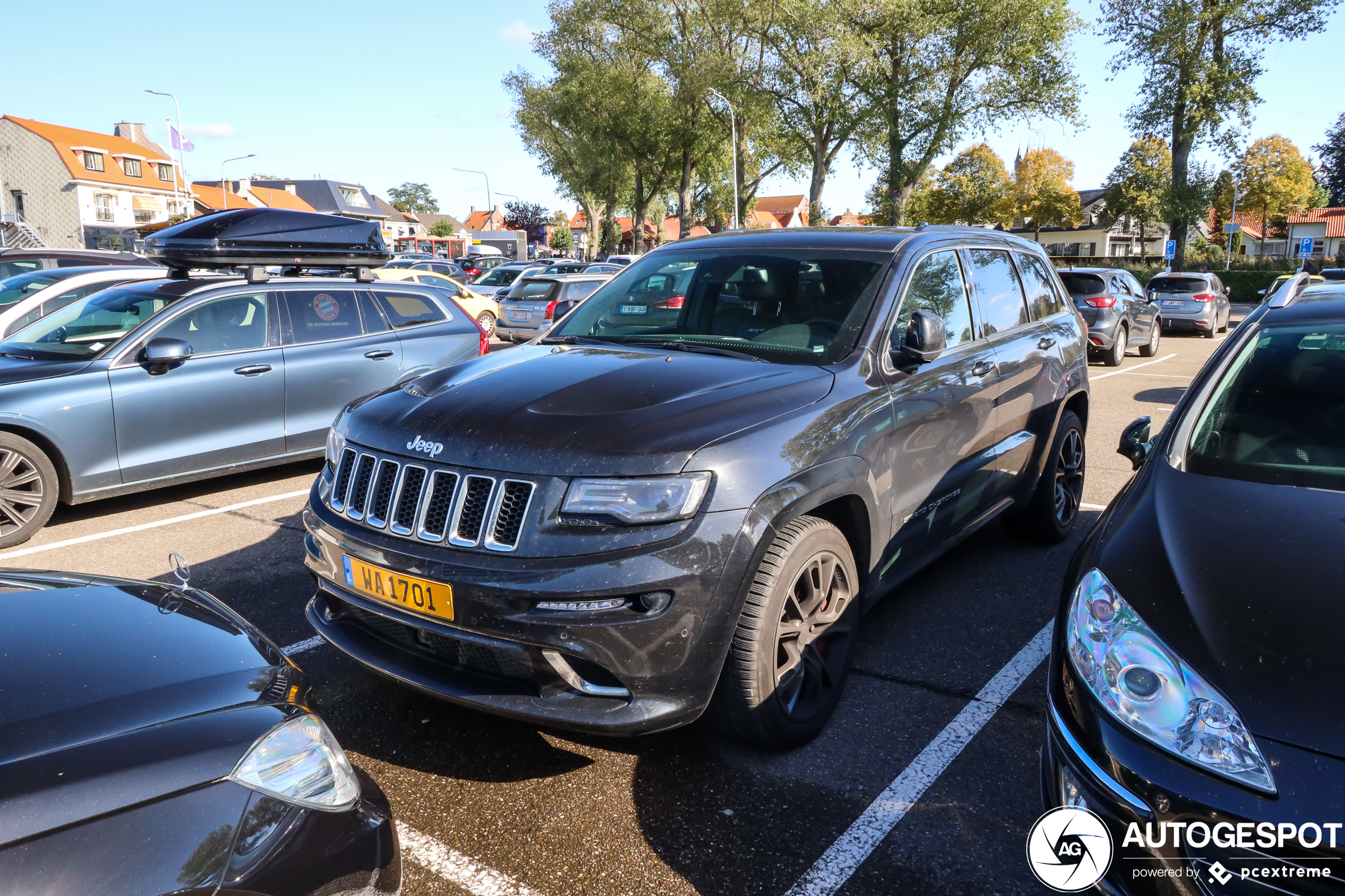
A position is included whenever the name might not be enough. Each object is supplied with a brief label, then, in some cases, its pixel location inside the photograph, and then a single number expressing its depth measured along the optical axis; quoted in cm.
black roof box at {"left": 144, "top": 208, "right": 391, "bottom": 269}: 642
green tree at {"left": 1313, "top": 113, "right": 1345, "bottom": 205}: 7150
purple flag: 3875
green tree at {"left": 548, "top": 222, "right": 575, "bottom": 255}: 9888
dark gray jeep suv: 251
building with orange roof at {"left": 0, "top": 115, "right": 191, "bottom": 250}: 6353
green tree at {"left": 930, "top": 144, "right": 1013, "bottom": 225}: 6112
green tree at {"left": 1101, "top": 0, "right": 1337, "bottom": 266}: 3216
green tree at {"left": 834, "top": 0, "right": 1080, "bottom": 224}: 3089
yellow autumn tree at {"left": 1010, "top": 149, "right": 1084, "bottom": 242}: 6041
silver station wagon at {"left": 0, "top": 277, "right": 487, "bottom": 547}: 565
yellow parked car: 1814
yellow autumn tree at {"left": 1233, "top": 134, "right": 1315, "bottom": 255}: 4559
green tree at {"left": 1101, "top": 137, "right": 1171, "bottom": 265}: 4578
